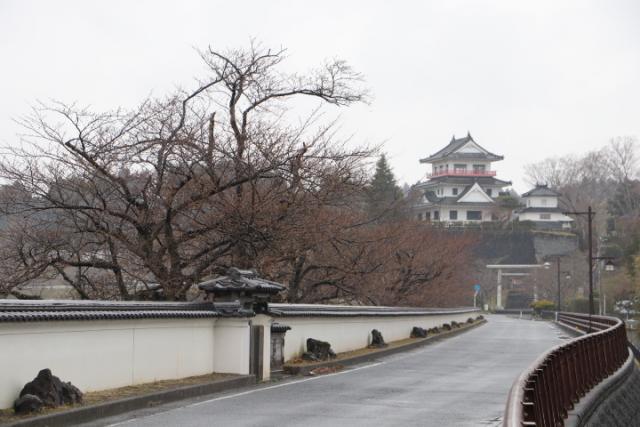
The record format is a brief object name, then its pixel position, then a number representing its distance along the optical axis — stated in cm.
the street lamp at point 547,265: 10585
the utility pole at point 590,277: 4591
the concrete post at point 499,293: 11894
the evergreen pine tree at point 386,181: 9206
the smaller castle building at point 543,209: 13262
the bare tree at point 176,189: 2261
